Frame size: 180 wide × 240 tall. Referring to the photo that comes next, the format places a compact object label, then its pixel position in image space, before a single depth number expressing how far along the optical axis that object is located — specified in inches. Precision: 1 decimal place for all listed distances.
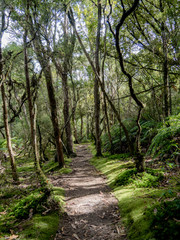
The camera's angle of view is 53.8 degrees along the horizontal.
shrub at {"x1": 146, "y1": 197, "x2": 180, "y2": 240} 96.3
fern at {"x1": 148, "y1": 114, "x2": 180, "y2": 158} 219.0
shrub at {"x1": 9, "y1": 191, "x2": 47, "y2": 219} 173.2
